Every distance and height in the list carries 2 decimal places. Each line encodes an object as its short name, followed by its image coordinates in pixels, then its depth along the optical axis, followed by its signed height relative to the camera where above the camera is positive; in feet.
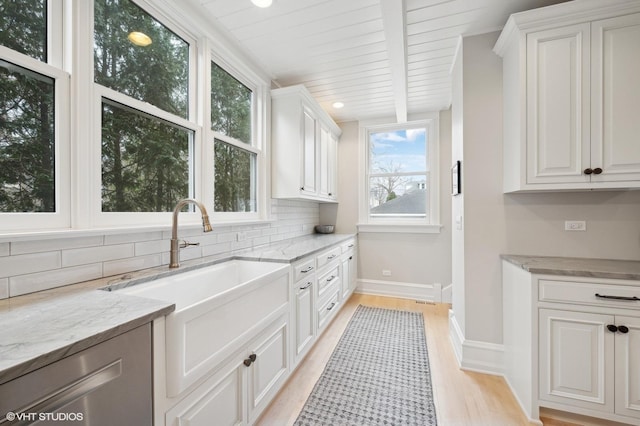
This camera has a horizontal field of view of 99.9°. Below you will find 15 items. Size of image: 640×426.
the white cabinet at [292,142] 9.16 +2.41
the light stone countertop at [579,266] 4.90 -1.11
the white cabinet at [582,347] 4.79 -2.53
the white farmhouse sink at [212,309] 3.17 -1.57
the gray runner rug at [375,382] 5.32 -4.05
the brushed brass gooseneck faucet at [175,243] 5.20 -0.62
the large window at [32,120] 3.60 +1.31
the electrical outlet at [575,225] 6.35 -0.33
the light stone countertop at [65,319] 2.02 -1.09
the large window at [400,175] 12.56 +1.78
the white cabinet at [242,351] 3.11 -2.29
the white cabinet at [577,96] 5.39 +2.41
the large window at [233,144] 7.34 +1.98
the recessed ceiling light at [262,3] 5.91 +4.63
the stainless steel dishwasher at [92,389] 1.93 -1.47
